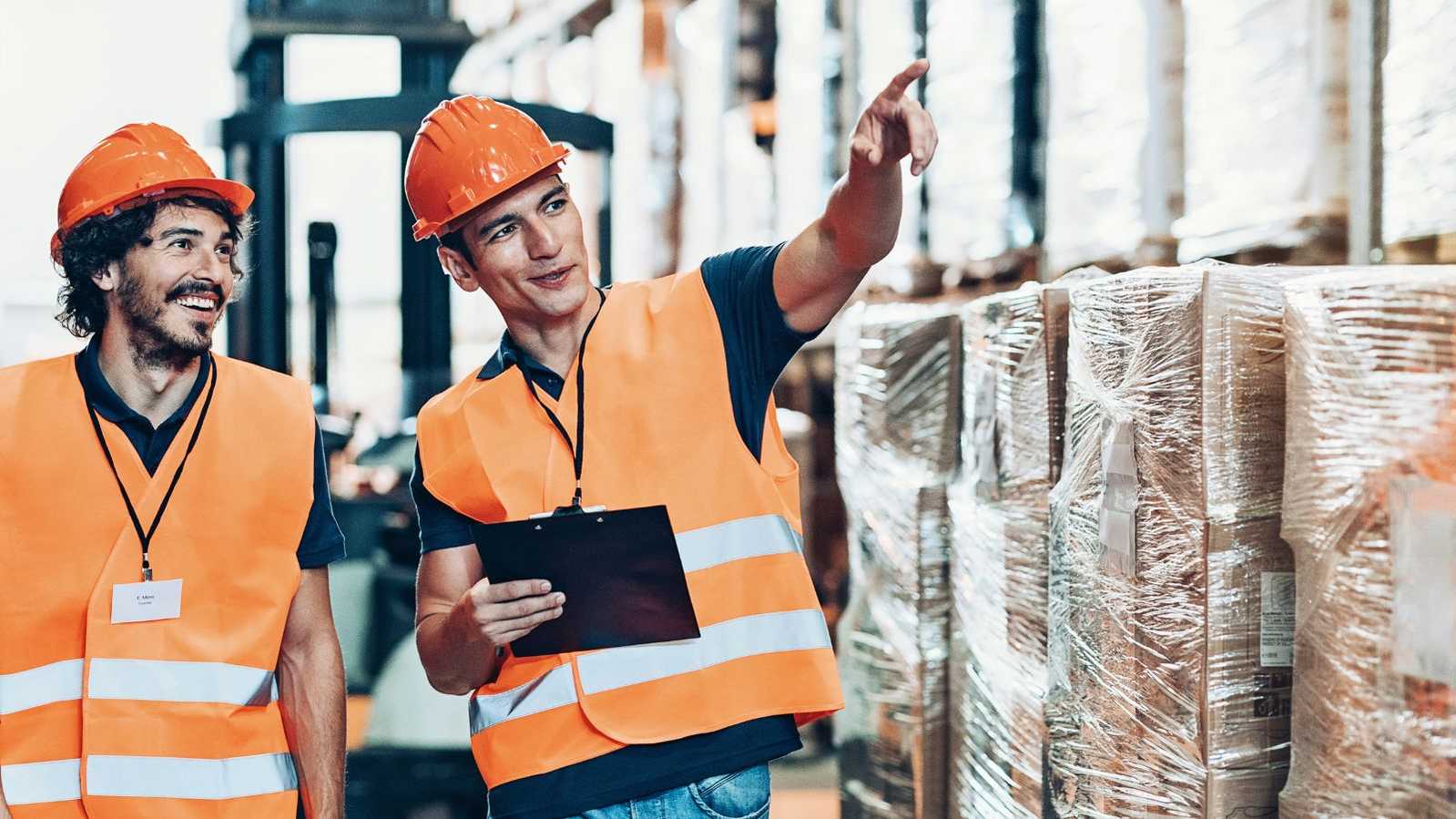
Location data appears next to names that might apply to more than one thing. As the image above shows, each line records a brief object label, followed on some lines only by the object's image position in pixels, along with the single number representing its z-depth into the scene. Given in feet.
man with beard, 7.97
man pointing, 7.41
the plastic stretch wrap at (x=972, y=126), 21.24
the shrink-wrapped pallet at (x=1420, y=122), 10.75
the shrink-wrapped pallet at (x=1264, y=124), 13.75
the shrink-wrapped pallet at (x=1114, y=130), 16.74
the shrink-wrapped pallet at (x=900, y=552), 11.33
